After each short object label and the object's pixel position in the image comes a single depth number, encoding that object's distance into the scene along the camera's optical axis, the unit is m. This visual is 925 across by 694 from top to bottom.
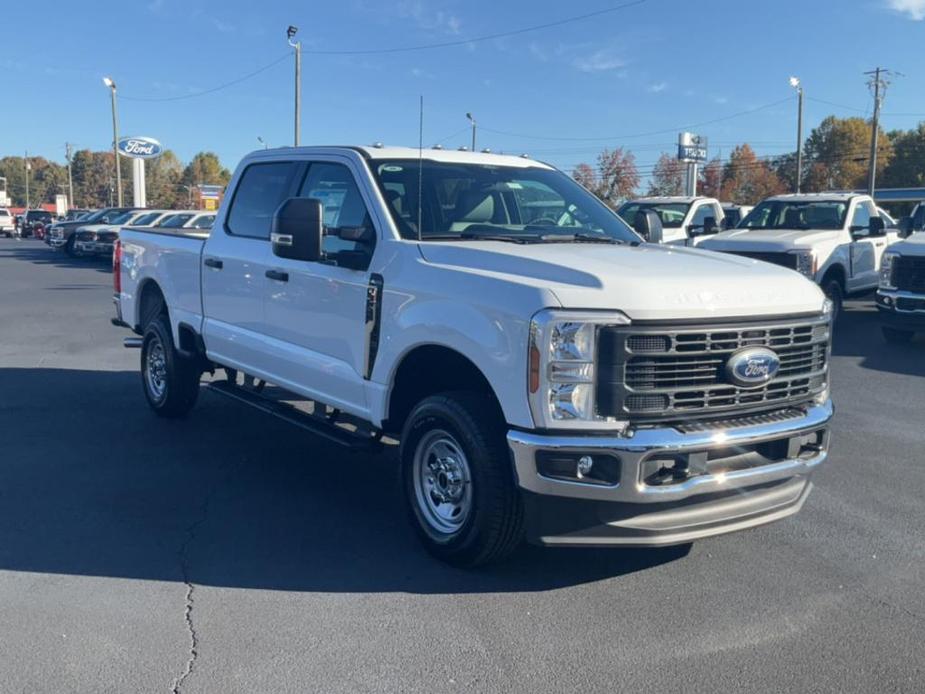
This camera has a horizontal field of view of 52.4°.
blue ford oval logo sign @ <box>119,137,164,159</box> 46.88
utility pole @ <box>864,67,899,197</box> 51.94
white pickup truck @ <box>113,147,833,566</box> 4.04
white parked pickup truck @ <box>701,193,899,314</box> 13.40
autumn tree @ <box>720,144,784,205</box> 79.50
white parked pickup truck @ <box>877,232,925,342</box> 11.95
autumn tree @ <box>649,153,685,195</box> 77.75
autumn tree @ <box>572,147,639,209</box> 70.81
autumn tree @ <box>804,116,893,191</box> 74.62
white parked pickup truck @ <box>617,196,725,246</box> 17.97
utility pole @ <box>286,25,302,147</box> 32.63
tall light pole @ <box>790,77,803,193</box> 41.61
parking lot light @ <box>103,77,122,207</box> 48.90
